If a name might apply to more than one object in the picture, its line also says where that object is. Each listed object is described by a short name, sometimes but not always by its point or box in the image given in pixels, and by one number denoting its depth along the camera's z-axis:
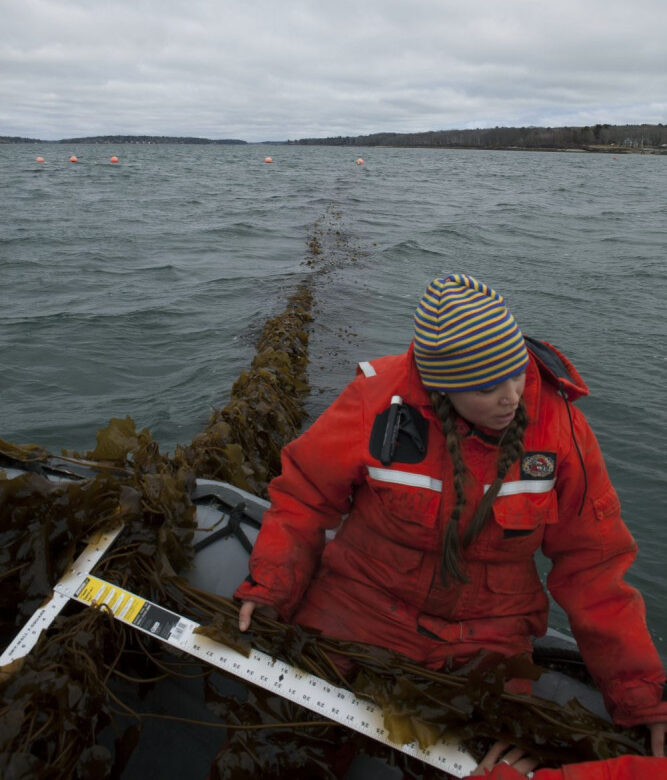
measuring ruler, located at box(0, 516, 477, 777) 1.74
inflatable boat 1.78
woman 1.76
